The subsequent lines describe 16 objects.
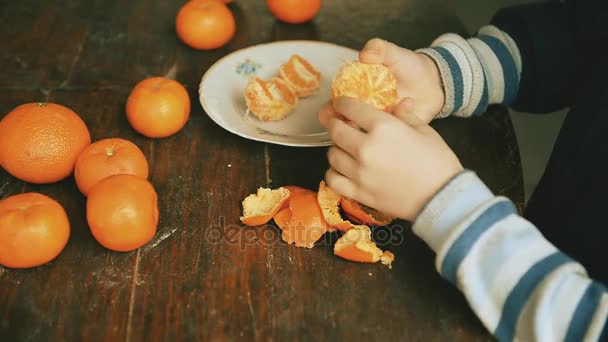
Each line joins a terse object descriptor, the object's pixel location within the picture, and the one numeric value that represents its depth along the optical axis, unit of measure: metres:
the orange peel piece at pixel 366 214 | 0.92
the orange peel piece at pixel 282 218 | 0.93
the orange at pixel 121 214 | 0.84
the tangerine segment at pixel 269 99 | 1.14
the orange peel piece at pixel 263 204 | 0.93
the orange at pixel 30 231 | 0.81
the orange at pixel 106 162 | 0.93
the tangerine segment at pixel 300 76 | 1.23
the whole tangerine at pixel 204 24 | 1.32
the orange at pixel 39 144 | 0.95
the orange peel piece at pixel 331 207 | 0.91
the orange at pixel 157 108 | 1.06
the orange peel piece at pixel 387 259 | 0.88
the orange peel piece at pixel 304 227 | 0.90
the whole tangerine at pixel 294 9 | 1.42
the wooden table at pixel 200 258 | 0.78
